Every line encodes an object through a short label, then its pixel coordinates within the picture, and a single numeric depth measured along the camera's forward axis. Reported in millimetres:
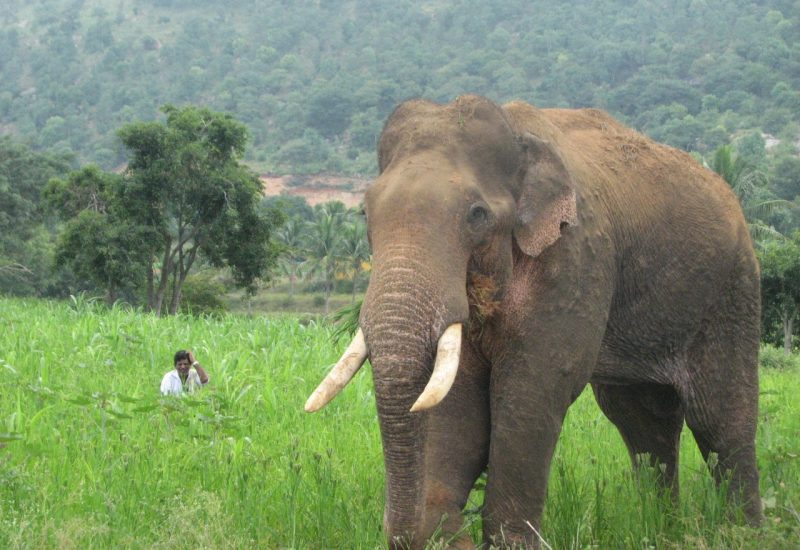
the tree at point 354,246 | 70625
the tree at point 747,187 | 41125
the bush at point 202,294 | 44312
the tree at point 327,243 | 71562
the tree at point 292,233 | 72500
